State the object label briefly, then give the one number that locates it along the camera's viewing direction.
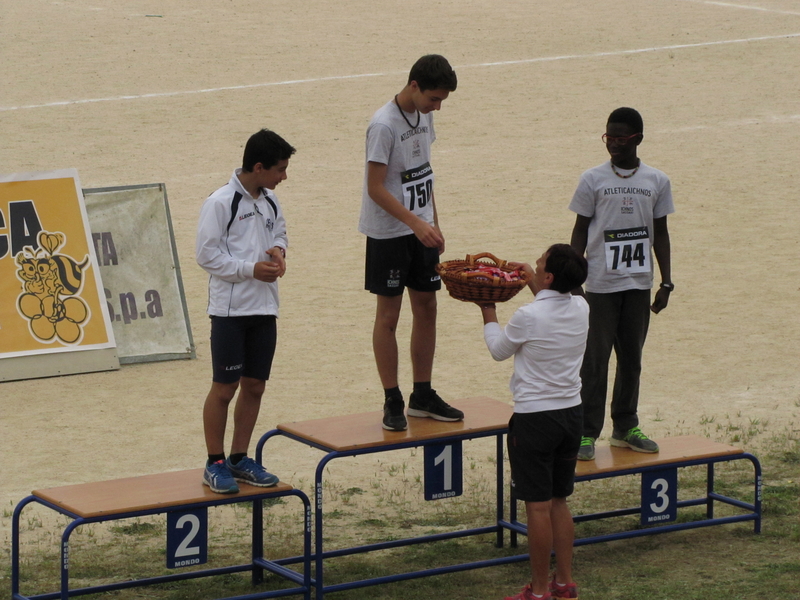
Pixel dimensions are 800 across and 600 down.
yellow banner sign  22.70
